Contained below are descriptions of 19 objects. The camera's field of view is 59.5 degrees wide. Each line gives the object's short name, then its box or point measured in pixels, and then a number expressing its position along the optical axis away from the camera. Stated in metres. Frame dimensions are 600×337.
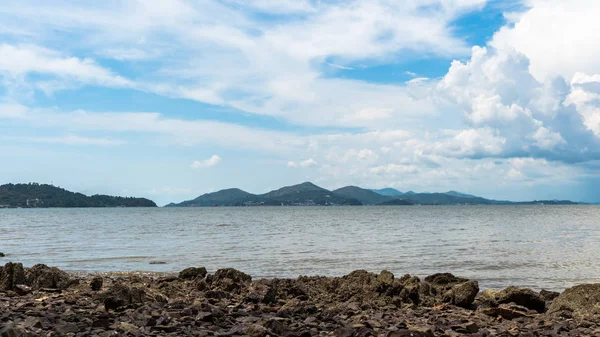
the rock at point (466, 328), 11.79
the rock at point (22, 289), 15.45
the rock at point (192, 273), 21.22
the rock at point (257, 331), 9.72
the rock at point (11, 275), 16.52
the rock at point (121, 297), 12.33
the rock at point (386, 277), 18.58
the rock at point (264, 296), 15.05
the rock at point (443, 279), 20.36
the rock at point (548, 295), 17.34
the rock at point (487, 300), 15.88
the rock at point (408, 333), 9.77
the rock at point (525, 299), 15.75
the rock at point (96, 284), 16.67
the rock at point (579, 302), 14.62
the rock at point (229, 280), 18.25
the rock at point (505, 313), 14.23
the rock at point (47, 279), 16.91
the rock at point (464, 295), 16.17
